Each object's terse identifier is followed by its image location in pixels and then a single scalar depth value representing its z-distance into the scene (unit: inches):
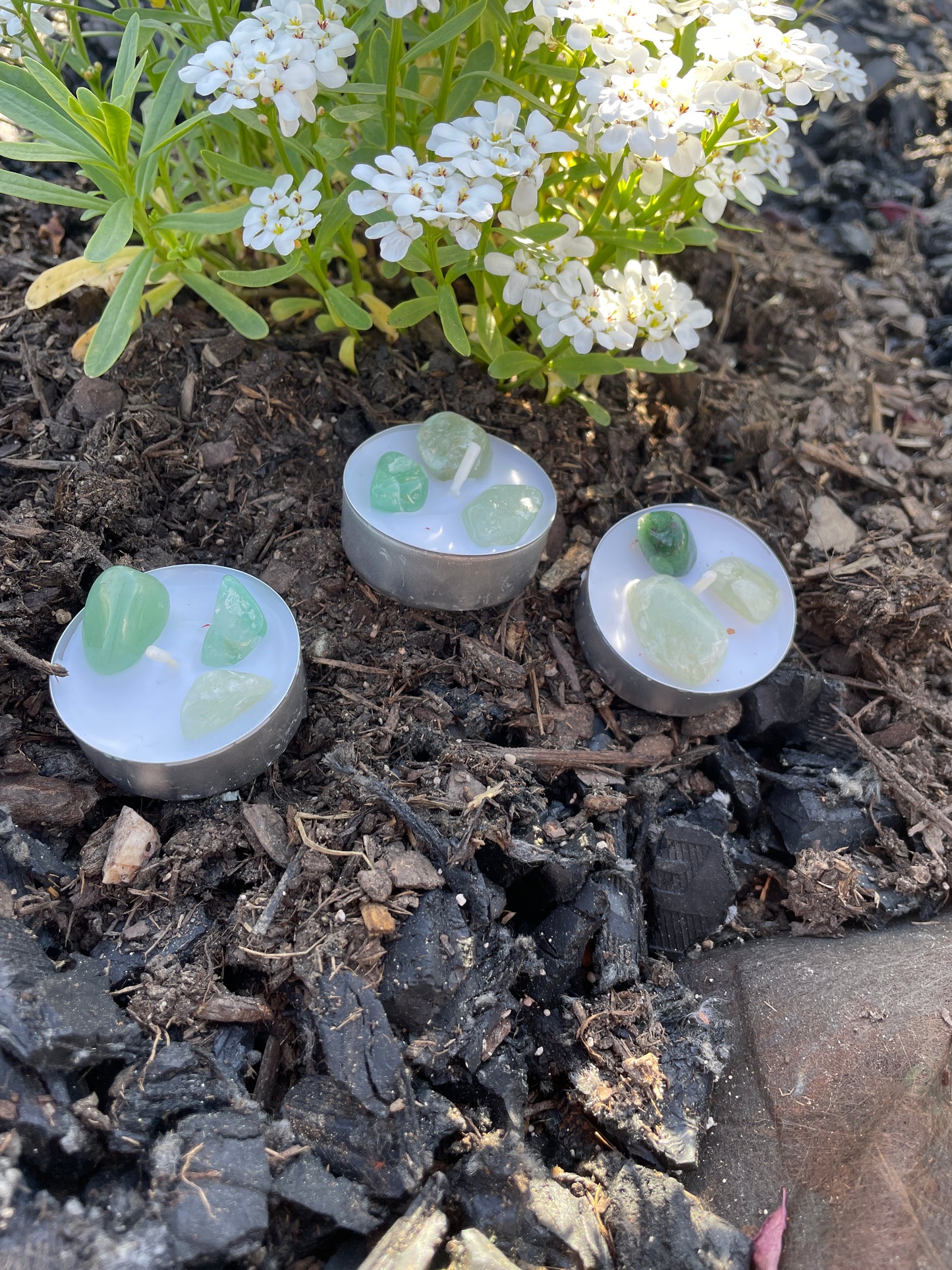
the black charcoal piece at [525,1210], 4.7
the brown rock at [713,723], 7.0
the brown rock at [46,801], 5.7
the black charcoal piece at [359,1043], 4.9
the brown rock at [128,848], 5.5
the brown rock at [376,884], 5.4
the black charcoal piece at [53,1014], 4.7
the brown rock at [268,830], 5.7
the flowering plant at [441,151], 5.6
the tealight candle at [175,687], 5.7
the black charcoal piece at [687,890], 6.2
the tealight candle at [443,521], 6.4
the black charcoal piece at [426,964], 5.2
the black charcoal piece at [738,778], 6.8
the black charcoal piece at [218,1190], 4.4
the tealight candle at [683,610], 6.7
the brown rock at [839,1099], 5.0
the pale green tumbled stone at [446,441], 6.8
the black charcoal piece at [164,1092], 4.7
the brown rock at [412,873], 5.4
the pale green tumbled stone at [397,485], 6.6
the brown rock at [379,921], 5.3
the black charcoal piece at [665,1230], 4.8
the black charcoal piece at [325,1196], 4.6
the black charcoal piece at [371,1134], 4.8
